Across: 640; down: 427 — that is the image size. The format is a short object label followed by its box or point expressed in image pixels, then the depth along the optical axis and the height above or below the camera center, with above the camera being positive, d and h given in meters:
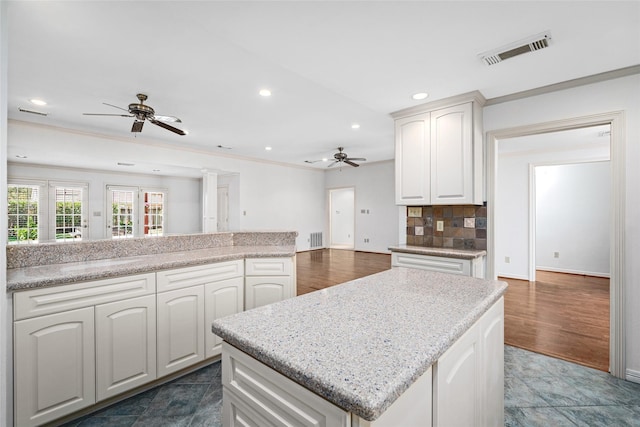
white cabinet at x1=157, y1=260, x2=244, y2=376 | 2.05 -0.74
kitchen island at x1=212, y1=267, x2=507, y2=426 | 0.65 -0.37
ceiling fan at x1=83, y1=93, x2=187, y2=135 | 3.09 +1.09
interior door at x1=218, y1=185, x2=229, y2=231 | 7.43 +0.14
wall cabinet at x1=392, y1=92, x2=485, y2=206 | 2.84 +0.64
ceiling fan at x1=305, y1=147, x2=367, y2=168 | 5.88 +1.17
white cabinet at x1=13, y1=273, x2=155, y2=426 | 1.54 -0.77
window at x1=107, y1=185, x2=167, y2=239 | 7.58 +0.09
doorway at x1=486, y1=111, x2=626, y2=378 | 2.21 -0.23
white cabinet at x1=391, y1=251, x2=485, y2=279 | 2.72 -0.51
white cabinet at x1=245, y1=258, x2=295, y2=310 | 2.54 -0.60
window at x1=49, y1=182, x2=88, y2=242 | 6.72 +0.08
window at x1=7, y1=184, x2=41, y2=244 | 6.29 +0.05
